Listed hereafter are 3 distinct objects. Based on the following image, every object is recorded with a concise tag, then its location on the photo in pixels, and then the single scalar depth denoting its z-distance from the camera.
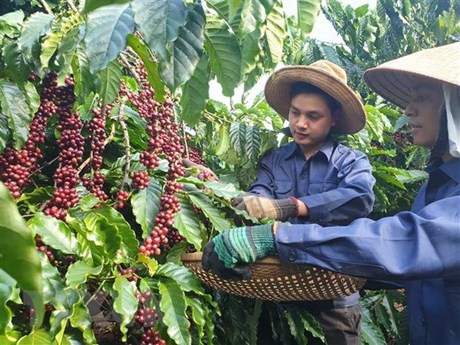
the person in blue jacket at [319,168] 1.67
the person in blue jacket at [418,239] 1.00
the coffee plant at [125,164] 0.80
